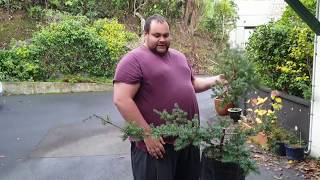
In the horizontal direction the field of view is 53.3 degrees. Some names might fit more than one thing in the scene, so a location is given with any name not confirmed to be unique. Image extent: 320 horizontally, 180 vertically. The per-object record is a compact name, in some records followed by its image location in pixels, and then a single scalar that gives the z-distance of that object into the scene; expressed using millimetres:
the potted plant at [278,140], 4237
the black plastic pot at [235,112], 5298
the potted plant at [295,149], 4079
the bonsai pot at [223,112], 5597
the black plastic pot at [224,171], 1887
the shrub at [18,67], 8962
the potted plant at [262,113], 4442
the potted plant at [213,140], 1883
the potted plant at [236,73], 1715
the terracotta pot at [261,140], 4463
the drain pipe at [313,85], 4081
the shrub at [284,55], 4725
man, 2096
